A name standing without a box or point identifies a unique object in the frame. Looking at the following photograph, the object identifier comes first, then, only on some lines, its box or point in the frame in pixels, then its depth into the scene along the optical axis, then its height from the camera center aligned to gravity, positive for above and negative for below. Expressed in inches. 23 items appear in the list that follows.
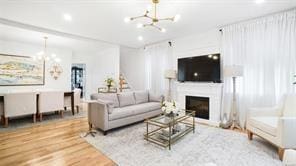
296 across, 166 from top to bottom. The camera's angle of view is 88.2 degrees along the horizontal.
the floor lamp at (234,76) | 135.0 +6.0
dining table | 199.0 -17.0
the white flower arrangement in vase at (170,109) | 114.1 -19.8
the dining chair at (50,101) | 168.6 -22.3
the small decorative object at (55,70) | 246.4 +19.4
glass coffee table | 106.7 -37.6
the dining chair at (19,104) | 148.1 -22.5
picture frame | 203.2 +16.0
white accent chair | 86.3 -26.1
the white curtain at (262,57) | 123.1 +22.8
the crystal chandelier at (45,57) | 222.4 +38.6
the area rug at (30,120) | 148.1 -42.5
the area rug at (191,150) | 86.7 -44.2
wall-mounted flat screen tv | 157.6 +15.9
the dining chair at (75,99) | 201.7 -23.4
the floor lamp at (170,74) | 192.2 +10.7
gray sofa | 127.8 -25.4
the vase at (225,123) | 146.6 -39.1
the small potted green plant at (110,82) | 239.0 +0.4
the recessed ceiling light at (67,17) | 129.6 +56.9
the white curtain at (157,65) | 214.5 +26.0
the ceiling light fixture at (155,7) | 102.0 +54.5
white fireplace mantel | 158.6 -12.2
